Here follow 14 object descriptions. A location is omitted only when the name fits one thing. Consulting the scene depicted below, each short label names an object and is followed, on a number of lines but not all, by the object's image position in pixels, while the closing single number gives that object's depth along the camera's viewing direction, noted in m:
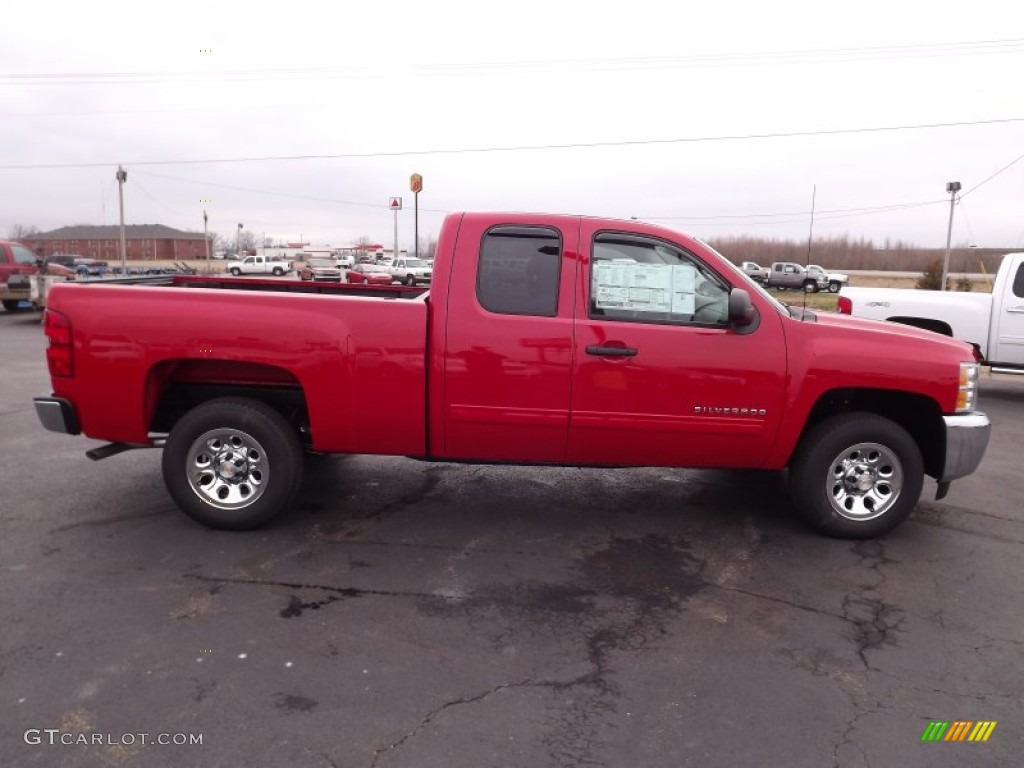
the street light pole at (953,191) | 28.32
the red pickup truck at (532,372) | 4.66
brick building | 112.44
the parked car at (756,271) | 46.81
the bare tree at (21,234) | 116.23
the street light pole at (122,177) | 40.69
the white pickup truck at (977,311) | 10.21
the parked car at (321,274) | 35.73
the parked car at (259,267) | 63.81
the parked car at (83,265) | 55.03
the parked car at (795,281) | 47.72
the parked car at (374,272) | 36.41
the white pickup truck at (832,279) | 48.75
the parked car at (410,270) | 49.39
